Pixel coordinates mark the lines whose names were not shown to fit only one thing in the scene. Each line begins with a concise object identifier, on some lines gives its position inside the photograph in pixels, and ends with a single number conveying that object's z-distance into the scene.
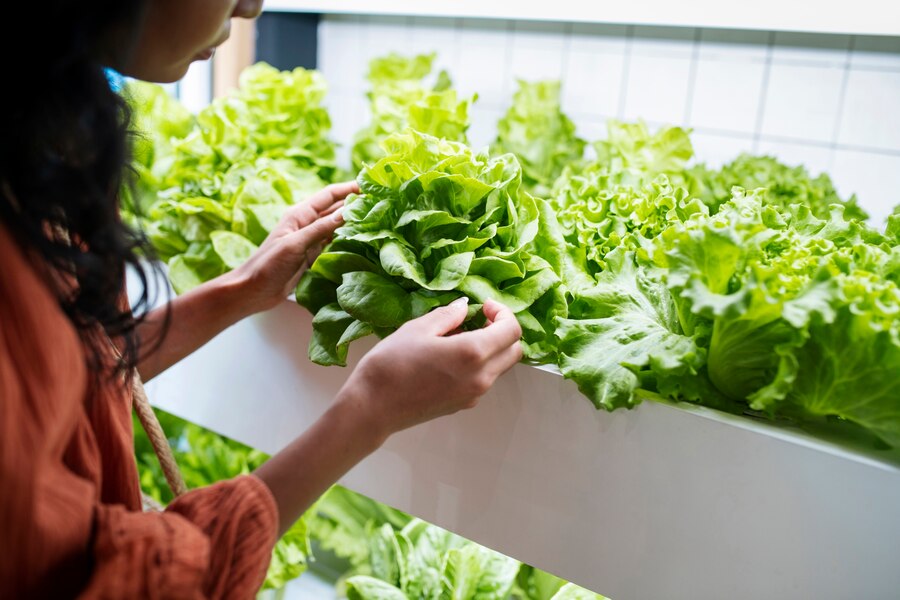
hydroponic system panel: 0.74
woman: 0.52
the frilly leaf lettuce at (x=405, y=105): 1.25
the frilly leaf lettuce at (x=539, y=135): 1.42
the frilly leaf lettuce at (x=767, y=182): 1.19
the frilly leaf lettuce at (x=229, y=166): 1.21
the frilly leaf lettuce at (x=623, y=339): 0.77
